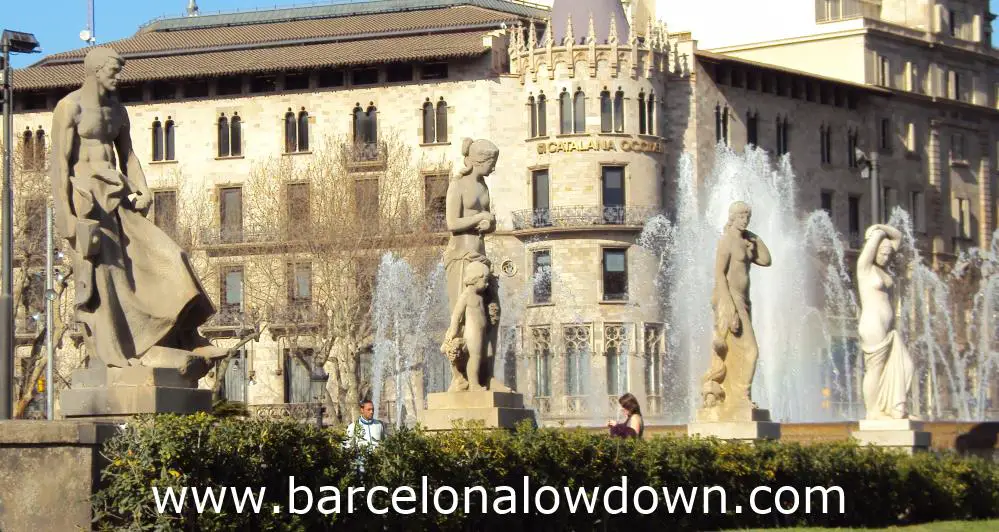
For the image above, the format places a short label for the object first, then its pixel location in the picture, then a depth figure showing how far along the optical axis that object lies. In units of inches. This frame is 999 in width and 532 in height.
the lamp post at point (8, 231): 1257.4
